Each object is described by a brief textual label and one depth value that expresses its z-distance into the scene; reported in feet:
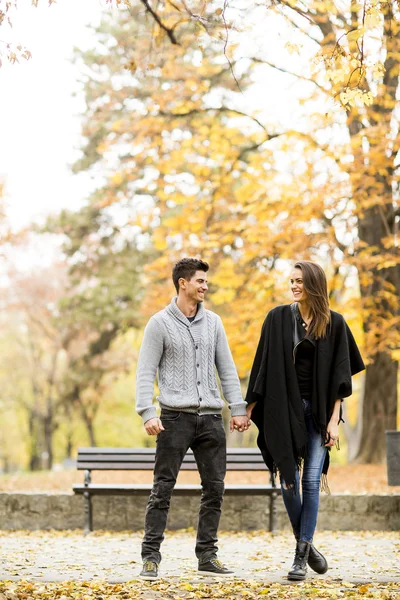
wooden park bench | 55.00
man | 36.04
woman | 34.51
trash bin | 56.13
